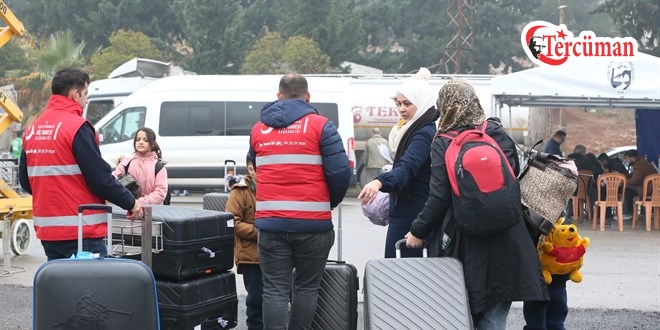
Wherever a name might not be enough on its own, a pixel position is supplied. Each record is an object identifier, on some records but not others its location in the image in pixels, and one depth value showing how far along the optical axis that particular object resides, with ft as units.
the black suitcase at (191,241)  20.43
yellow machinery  38.32
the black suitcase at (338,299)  20.42
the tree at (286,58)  135.33
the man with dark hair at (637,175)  58.54
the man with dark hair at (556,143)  61.12
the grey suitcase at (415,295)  16.72
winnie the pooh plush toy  20.85
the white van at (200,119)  71.20
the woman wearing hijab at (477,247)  17.49
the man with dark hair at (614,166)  62.13
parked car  86.44
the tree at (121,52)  131.13
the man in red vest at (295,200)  19.40
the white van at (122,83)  87.56
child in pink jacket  27.78
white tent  50.16
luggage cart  20.35
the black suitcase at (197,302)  20.54
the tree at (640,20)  117.39
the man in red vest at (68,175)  19.56
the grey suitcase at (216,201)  26.61
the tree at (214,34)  147.84
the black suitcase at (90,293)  17.13
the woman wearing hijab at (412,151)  20.13
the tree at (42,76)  124.36
